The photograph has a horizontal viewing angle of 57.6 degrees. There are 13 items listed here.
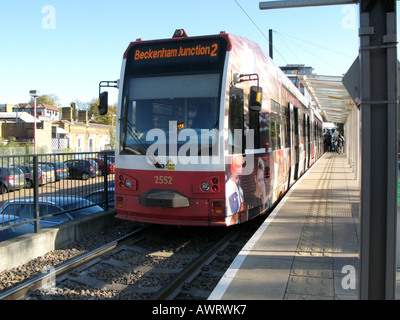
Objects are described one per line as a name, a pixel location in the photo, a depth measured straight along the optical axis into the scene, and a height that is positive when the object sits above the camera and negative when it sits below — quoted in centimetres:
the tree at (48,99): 8928 +1257
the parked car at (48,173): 679 -45
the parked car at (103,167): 861 -45
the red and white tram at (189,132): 597 +26
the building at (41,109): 6163 +736
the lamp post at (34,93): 2405 +378
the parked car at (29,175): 631 -45
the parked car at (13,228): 588 -143
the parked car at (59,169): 722 -41
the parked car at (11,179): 596 -48
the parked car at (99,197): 833 -113
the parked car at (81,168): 773 -43
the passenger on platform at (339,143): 3668 +24
